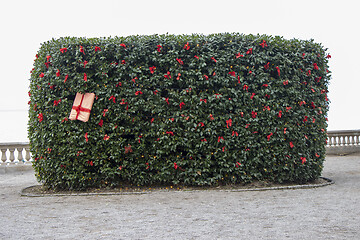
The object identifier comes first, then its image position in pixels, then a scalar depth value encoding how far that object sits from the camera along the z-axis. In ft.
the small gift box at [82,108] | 27.32
